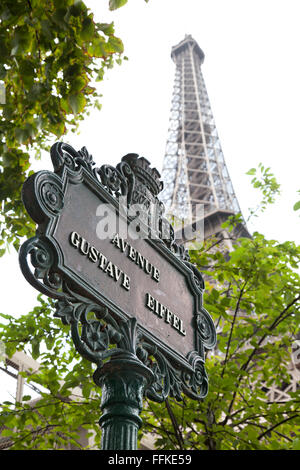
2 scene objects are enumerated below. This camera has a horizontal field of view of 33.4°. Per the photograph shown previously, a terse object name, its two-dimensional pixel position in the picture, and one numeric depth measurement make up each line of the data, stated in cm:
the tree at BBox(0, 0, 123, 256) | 343
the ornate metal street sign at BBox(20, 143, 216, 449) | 234
